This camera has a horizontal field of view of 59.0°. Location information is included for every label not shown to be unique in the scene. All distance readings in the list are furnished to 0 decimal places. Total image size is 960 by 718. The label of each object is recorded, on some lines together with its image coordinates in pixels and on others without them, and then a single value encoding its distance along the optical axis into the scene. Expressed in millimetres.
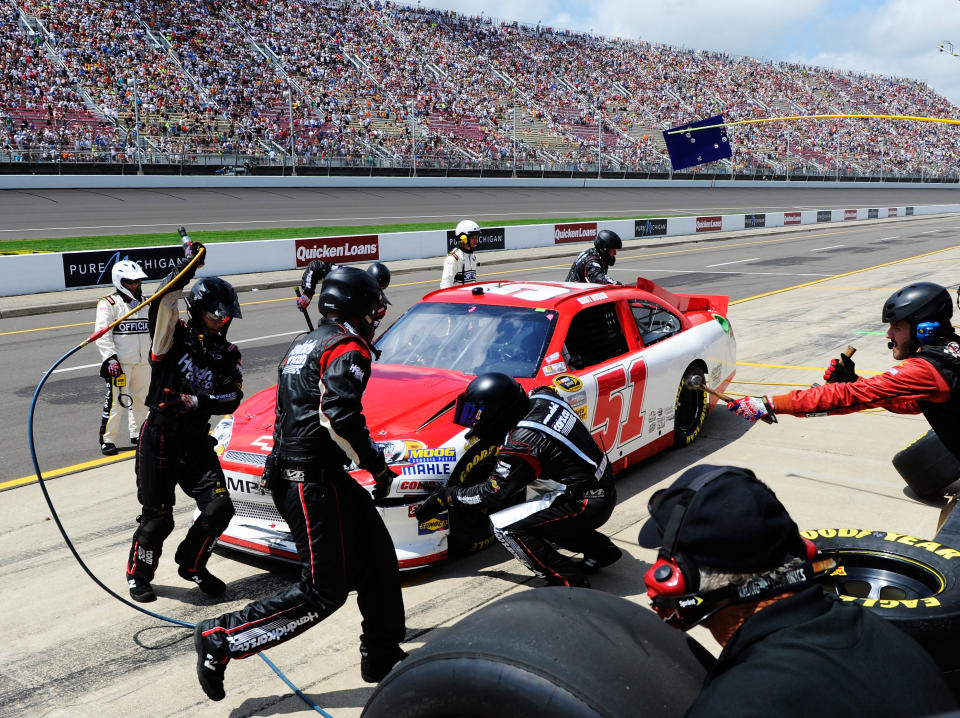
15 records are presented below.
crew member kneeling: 4699
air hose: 3855
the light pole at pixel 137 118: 38397
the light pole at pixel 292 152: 44656
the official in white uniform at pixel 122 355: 7379
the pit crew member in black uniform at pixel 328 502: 3703
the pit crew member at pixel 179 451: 4719
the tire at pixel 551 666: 1875
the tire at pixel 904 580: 2871
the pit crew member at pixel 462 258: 10117
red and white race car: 4949
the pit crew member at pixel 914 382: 4410
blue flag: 23391
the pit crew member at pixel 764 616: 1634
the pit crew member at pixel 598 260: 9562
